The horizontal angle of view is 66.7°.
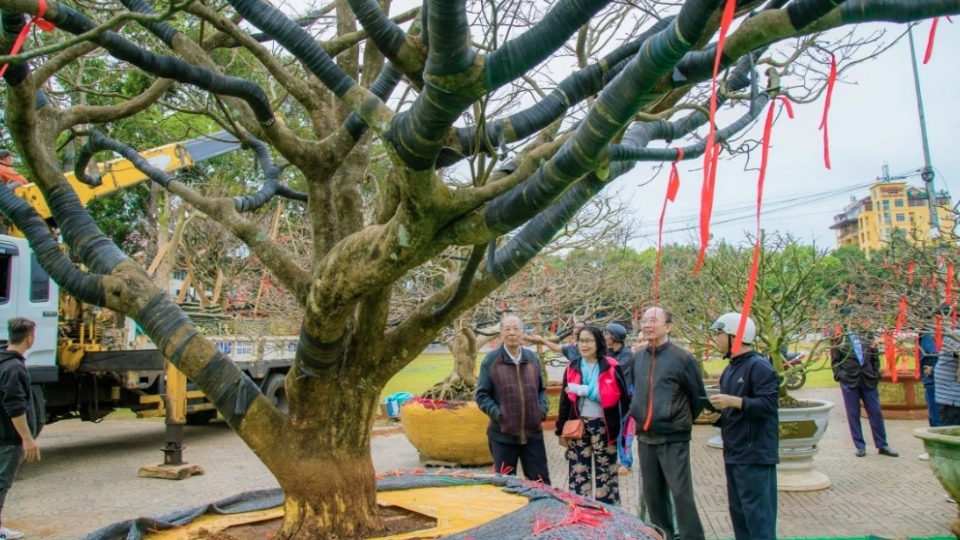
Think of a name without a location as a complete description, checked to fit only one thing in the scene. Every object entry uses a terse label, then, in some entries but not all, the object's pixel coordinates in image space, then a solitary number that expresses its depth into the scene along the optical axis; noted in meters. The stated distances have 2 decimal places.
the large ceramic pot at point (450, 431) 8.70
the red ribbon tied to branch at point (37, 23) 2.80
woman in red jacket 5.71
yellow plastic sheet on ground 3.55
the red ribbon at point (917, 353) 9.52
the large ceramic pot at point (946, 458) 5.20
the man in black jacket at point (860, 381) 9.09
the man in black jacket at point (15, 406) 5.70
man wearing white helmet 4.70
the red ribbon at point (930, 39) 2.22
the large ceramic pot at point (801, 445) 7.30
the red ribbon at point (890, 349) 8.63
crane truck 9.26
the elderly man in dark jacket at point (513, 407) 5.84
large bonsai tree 2.10
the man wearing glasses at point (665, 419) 5.00
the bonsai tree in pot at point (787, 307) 7.38
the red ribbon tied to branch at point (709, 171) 1.91
